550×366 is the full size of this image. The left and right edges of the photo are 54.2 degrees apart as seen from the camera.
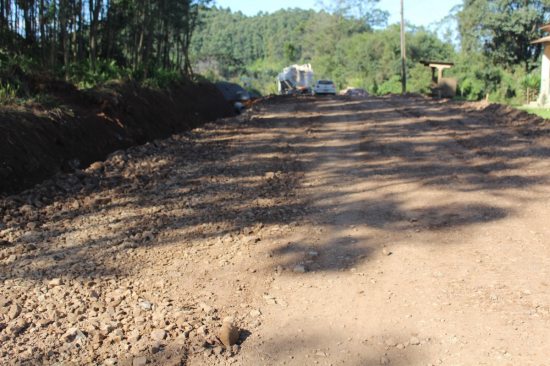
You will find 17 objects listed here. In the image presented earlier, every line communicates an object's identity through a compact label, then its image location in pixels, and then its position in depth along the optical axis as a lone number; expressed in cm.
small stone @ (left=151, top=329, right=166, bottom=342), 371
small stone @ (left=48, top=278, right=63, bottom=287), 448
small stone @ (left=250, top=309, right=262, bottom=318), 405
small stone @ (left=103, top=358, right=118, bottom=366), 345
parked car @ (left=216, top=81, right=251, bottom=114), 2620
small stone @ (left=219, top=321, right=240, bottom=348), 365
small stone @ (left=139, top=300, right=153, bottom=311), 414
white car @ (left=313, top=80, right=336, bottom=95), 3869
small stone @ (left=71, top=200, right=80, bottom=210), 665
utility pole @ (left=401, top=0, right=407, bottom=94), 4172
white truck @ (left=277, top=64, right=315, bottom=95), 5005
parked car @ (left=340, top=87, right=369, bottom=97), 4667
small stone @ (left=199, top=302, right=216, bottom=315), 407
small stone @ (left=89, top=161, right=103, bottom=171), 856
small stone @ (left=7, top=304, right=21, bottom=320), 400
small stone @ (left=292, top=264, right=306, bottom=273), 477
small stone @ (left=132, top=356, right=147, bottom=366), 343
